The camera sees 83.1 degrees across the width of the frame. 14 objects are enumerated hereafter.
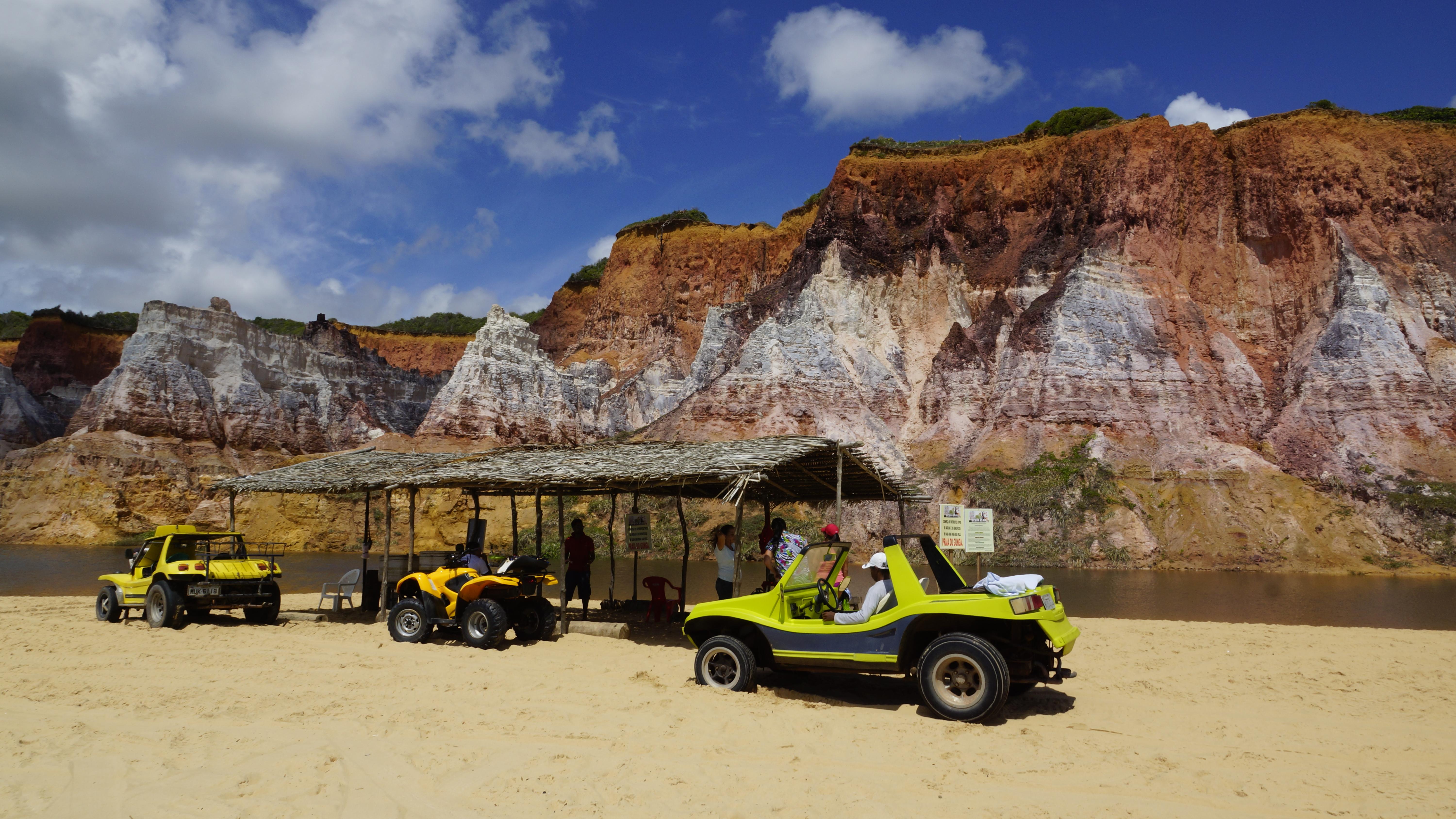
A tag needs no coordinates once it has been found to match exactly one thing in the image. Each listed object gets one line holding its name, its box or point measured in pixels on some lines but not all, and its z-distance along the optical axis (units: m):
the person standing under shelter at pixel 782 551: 9.77
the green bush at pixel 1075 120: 49.03
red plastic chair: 13.38
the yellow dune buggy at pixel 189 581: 12.59
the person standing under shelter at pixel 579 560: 12.77
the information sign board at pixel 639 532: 13.77
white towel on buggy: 7.03
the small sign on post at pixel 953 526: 13.30
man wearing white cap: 7.52
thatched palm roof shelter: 11.38
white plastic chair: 14.77
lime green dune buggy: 6.88
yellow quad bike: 10.96
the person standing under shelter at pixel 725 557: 11.18
